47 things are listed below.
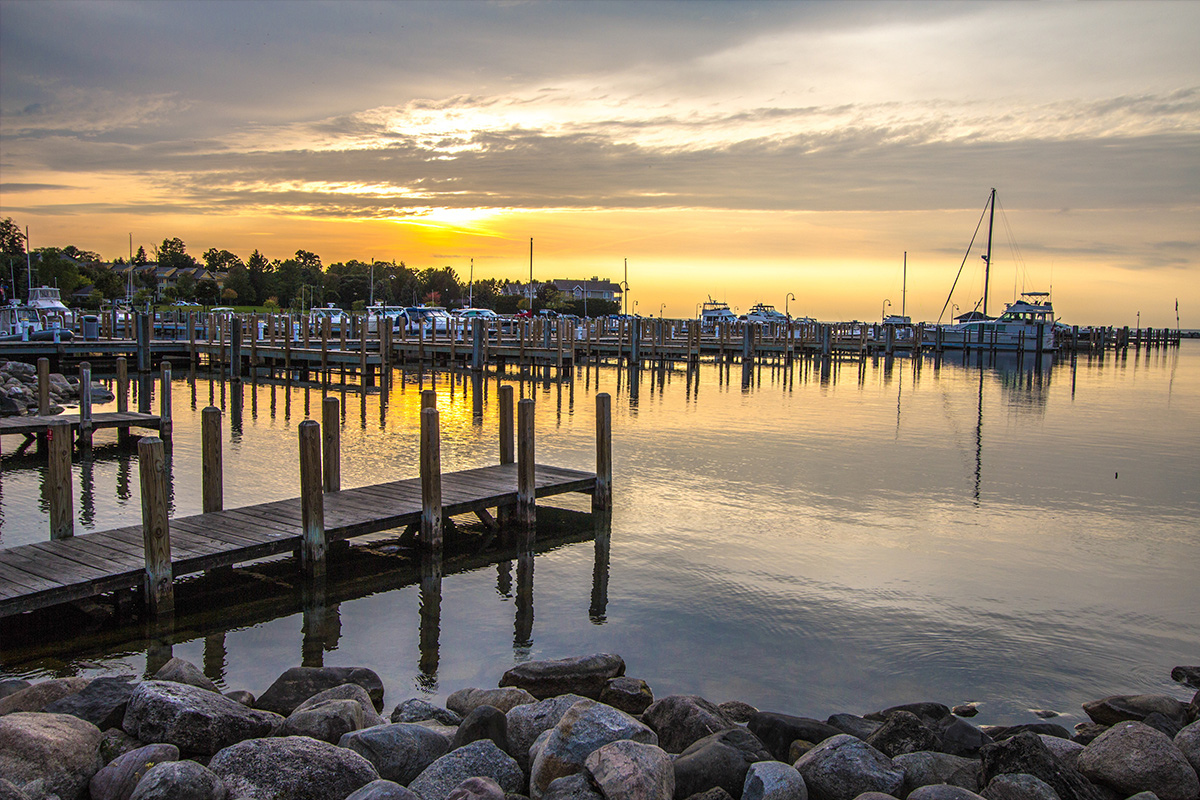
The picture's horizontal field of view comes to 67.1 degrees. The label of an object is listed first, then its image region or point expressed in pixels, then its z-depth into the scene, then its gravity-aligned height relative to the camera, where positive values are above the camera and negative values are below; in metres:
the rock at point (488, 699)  7.54 -3.09
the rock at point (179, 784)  5.38 -2.71
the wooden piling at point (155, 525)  9.09 -1.96
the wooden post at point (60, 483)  10.13 -1.72
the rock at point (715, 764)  6.02 -2.92
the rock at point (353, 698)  7.09 -2.94
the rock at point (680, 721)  6.91 -3.01
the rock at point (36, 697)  6.90 -2.83
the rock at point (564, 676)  8.14 -3.11
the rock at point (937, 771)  6.22 -3.03
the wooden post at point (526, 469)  12.92 -1.98
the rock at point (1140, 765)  6.08 -2.93
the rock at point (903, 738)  6.80 -3.04
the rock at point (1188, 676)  8.84 -3.34
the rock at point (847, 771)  5.98 -2.92
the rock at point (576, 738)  5.96 -2.75
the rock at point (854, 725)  7.35 -3.22
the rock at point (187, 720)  6.29 -2.74
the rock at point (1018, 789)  5.84 -2.93
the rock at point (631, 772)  5.60 -2.75
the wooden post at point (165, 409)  20.83 -1.81
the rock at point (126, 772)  5.68 -2.81
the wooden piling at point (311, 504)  10.54 -2.02
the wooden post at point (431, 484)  11.76 -1.98
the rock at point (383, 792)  5.34 -2.72
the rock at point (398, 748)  6.24 -2.92
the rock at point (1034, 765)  5.98 -2.89
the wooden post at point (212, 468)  11.37 -1.74
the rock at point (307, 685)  7.55 -3.06
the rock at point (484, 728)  6.51 -2.86
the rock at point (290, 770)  5.66 -2.79
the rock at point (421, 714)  7.31 -3.09
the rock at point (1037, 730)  7.27 -3.17
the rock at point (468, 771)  5.81 -2.89
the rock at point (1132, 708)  7.68 -3.22
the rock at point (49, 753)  5.64 -2.71
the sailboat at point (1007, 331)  76.81 +0.47
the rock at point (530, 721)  6.70 -2.95
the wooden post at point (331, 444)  12.13 -1.55
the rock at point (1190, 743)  6.47 -2.96
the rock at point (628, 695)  7.77 -3.13
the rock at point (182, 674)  7.59 -2.89
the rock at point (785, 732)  6.85 -3.04
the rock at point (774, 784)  5.77 -2.88
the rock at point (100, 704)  6.67 -2.78
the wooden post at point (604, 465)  14.23 -2.14
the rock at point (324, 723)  6.55 -2.85
